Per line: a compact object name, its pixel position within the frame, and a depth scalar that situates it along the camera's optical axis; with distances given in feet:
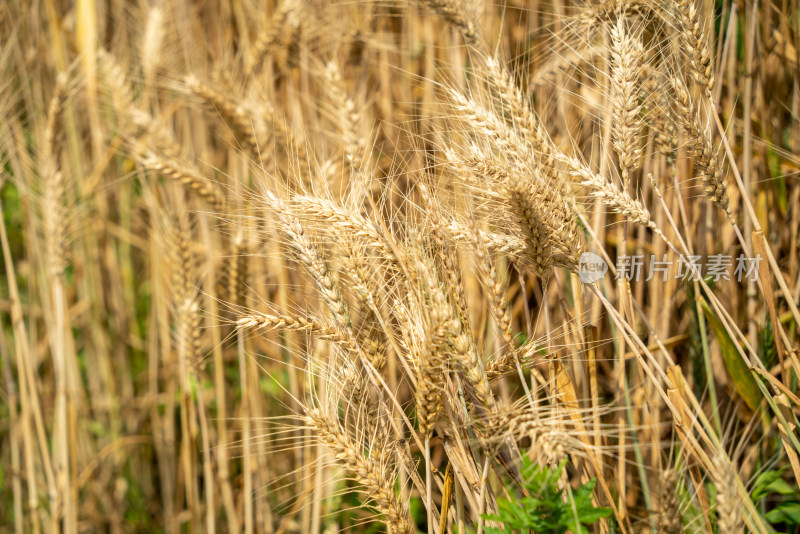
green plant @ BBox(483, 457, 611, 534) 5.18
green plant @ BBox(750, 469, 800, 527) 5.49
